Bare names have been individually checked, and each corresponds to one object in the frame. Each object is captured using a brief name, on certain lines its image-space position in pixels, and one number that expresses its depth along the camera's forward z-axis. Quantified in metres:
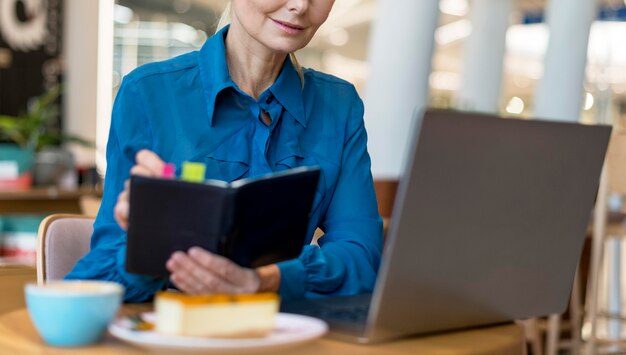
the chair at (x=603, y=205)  4.00
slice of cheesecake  0.91
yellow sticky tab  1.00
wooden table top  0.94
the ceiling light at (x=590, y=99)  14.62
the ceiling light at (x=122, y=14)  7.99
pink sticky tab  1.04
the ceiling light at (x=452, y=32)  17.31
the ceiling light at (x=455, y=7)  15.51
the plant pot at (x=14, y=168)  4.39
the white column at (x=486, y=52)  11.77
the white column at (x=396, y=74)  6.82
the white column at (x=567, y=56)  9.57
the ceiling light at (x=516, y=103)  23.29
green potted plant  4.54
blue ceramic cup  0.91
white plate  0.88
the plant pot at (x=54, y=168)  4.68
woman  1.33
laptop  0.94
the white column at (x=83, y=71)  7.24
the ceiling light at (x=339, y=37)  17.15
